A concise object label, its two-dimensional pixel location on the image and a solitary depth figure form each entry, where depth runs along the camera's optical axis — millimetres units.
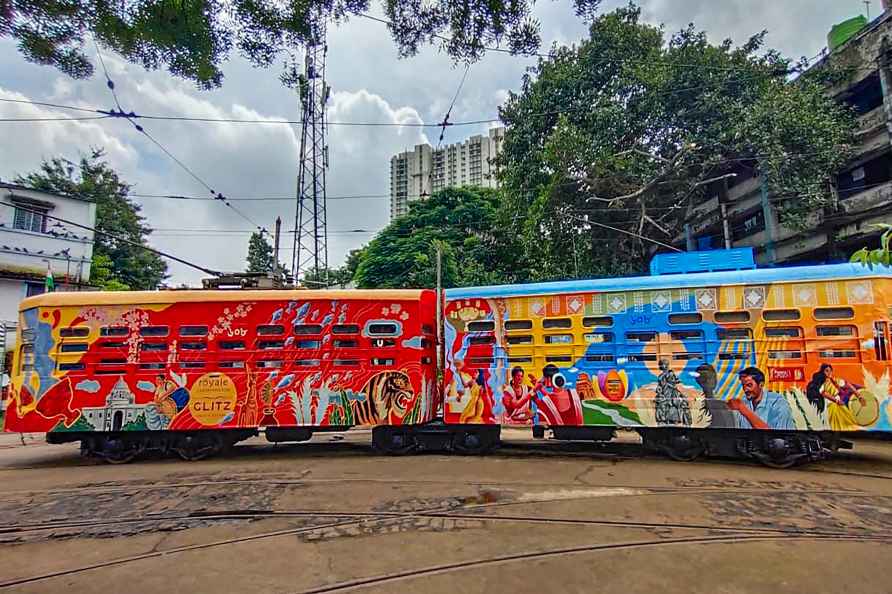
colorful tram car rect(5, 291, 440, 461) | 8531
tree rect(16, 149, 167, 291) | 30359
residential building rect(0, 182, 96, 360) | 20594
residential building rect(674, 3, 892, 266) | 17127
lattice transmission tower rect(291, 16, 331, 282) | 19719
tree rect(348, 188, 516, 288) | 25172
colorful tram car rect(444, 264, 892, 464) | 7254
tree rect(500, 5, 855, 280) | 16062
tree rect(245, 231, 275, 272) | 43031
